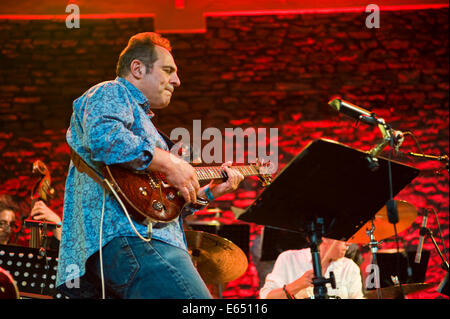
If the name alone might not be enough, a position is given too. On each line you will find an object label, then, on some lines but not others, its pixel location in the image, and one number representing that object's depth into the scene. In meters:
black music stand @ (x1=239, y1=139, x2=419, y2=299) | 2.12
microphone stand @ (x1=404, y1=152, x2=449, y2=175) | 2.56
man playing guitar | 2.04
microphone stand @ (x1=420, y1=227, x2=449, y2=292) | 3.11
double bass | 3.82
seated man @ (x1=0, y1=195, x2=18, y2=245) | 5.95
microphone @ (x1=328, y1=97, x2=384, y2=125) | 2.27
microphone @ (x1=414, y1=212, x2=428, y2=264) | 3.12
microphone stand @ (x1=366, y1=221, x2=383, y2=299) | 3.48
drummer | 4.84
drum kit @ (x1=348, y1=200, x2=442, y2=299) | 3.88
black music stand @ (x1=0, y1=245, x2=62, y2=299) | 3.62
